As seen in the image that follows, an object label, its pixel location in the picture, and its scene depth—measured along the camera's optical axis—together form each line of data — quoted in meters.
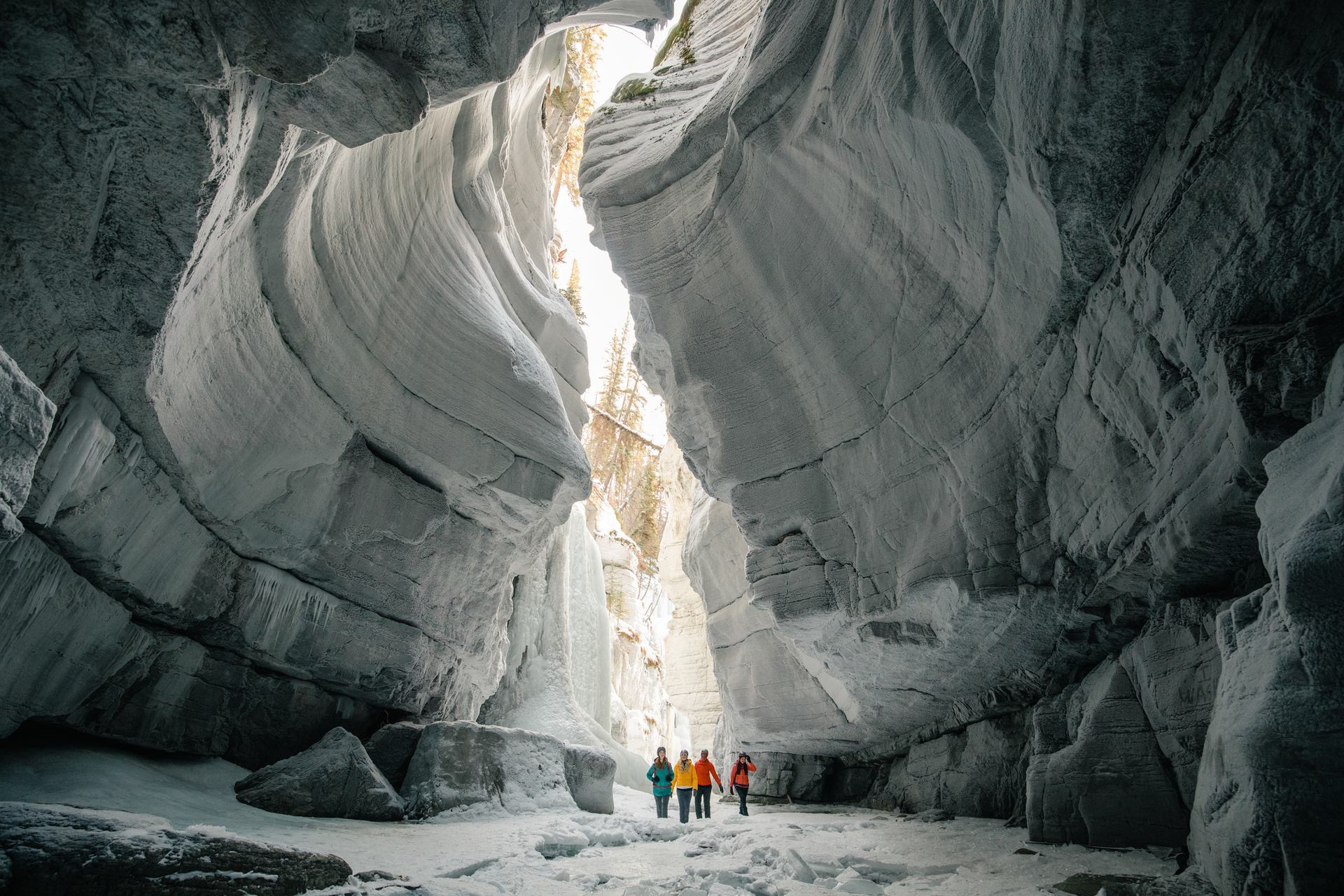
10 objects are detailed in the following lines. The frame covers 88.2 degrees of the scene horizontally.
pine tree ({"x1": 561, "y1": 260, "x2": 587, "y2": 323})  20.83
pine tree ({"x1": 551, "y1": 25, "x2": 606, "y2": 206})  22.72
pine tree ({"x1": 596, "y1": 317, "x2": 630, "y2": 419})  37.47
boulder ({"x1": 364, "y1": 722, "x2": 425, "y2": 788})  8.97
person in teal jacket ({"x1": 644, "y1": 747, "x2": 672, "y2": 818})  10.09
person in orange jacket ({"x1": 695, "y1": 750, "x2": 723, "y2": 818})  10.66
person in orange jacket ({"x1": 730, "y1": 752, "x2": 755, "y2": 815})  11.10
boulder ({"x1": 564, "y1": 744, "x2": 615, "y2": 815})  9.95
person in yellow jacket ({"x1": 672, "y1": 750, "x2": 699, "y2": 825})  9.82
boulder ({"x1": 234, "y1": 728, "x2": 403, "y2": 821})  7.13
